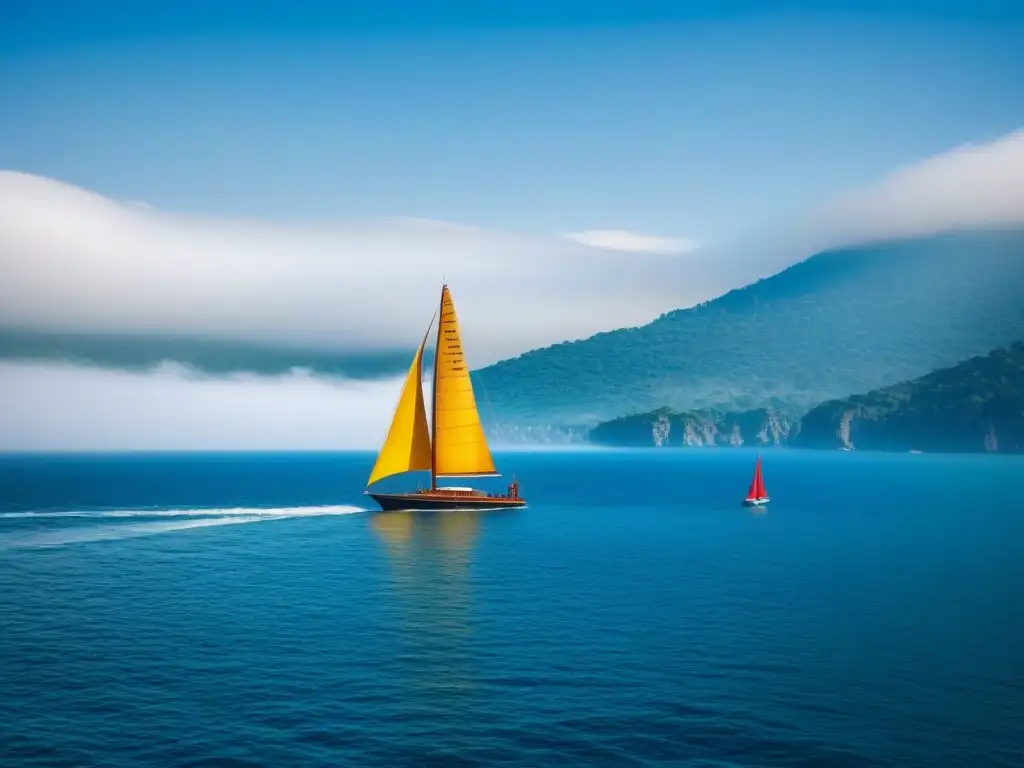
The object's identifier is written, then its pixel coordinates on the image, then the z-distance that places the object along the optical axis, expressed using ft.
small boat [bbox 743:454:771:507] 455.63
